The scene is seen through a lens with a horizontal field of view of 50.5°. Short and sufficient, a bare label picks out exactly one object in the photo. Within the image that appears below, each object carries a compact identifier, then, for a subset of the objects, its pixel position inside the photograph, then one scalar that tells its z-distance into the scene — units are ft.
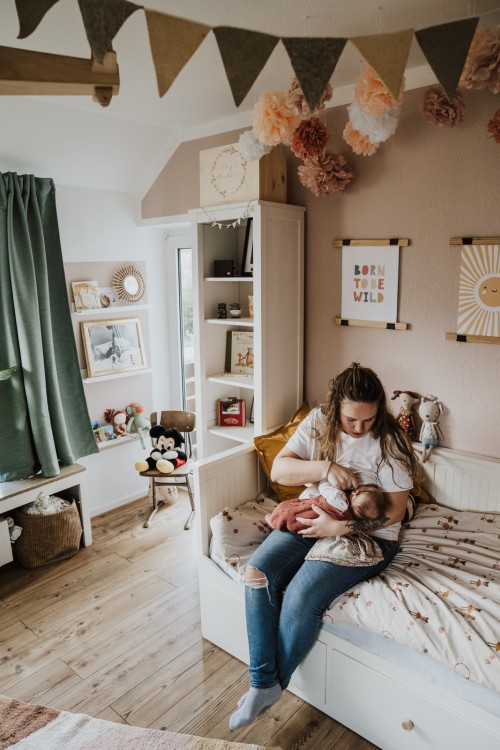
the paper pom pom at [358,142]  7.26
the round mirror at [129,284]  11.69
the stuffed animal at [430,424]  7.93
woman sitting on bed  6.11
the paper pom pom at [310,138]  7.69
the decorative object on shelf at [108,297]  11.43
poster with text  8.18
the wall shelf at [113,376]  11.25
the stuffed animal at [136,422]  12.18
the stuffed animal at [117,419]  11.86
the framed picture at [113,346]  11.23
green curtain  9.54
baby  6.42
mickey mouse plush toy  11.02
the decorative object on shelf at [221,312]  9.65
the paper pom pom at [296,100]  6.98
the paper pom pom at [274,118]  7.11
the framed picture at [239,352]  9.78
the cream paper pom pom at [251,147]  7.71
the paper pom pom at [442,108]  6.85
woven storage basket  9.57
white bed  5.28
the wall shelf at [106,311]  10.93
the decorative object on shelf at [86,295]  10.89
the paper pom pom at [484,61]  5.66
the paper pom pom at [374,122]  6.72
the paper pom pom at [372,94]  6.31
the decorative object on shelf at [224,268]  9.40
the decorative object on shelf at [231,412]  10.02
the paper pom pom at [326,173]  8.18
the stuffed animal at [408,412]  8.23
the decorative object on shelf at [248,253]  9.50
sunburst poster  7.14
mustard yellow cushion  8.30
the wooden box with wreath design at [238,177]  8.38
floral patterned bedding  5.18
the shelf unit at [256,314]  8.57
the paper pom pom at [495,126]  6.40
